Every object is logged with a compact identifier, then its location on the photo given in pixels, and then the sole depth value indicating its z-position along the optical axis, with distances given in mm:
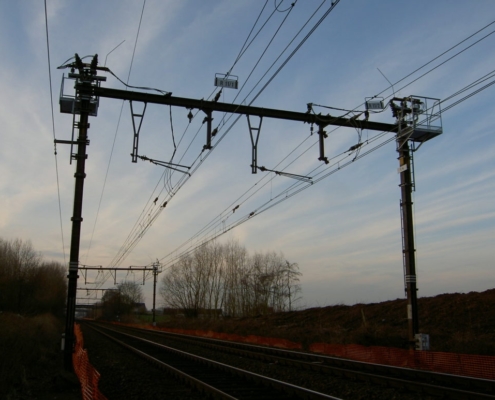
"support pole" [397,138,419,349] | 16375
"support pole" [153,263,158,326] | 56406
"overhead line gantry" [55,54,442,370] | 14695
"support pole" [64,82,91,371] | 15500
